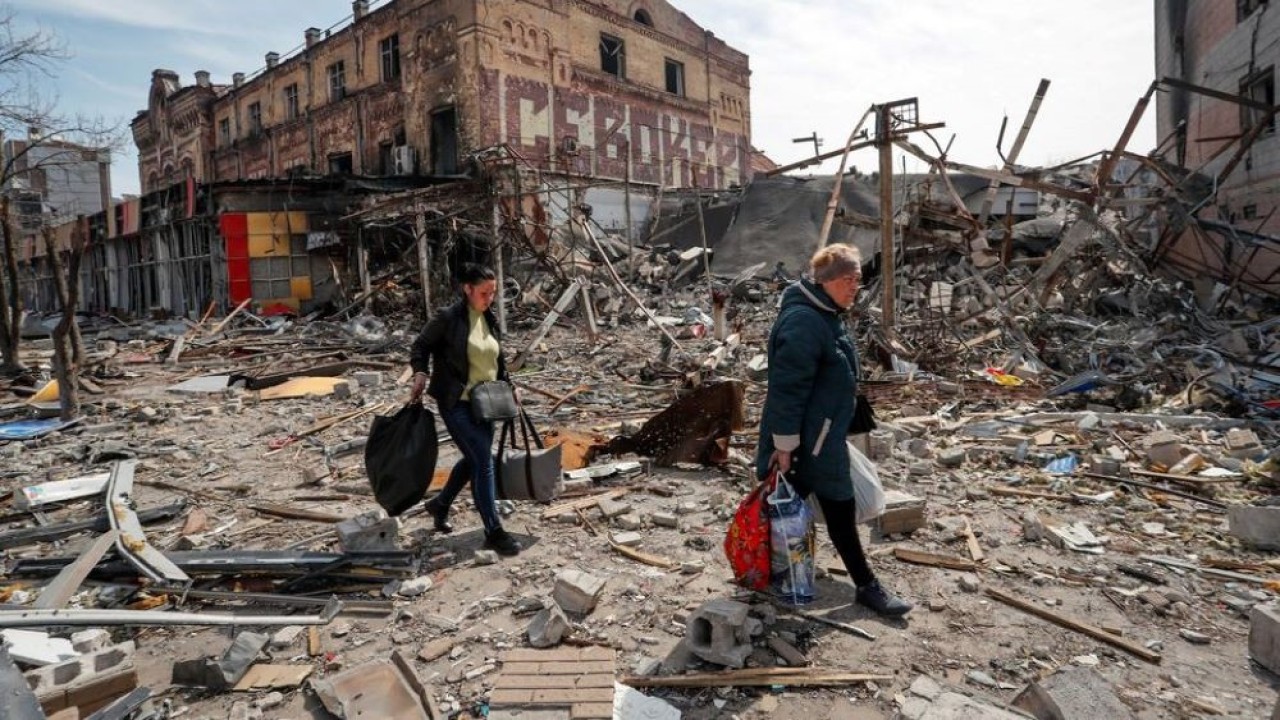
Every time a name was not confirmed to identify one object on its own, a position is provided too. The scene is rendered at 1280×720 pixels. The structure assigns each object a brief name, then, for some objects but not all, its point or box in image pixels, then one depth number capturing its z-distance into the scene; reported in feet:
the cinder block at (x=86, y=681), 9.06
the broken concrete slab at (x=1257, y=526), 13.92
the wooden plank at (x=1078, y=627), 10.39
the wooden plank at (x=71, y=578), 12.20
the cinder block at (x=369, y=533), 13.96
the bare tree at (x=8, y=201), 38.01
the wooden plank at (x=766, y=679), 9.78
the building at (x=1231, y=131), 39.52
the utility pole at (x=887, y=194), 30.45
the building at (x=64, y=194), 110.42
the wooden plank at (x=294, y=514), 17.04
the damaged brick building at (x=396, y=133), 67.87
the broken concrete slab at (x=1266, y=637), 9.96
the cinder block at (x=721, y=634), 10.16
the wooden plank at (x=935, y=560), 13.40
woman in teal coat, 10.55
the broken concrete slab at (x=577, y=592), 11.85
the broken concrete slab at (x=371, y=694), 9.08
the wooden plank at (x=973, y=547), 13.83
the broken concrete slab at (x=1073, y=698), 8.40
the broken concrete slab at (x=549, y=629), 10.91
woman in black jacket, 13.88
